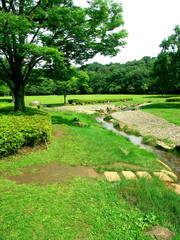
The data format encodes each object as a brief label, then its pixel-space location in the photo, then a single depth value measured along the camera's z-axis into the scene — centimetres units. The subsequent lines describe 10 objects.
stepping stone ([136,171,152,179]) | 451
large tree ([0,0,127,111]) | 775
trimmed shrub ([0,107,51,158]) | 501
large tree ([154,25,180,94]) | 2295
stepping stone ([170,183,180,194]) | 395
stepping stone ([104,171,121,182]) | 429
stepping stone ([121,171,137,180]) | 447
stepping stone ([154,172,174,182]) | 452
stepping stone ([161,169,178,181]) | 500
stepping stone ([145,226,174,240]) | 244
